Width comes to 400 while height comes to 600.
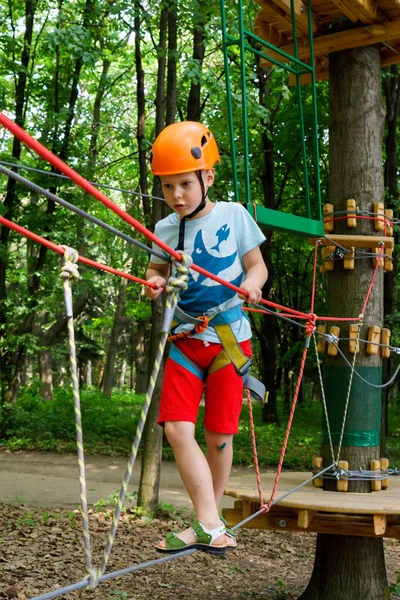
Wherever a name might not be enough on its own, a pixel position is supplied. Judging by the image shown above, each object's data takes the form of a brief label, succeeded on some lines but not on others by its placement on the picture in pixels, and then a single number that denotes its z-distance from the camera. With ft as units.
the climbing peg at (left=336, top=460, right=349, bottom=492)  13.67
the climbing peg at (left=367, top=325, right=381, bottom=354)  14.11
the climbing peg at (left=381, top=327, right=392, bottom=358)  14.33
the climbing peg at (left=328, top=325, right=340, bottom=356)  14.12
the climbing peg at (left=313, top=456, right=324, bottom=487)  13.94
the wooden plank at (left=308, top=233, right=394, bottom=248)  13.84
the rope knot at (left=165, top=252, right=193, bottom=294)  7.43
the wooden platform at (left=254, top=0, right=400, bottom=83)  13.94
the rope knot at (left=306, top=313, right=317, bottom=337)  12.03
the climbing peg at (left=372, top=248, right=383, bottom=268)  14.16
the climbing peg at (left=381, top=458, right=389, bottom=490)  13.98
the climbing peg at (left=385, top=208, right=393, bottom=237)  14.52
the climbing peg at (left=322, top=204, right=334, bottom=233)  14.56
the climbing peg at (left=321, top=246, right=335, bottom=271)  14.37
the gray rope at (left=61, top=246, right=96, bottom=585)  5.84
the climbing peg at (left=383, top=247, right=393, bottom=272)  14.43
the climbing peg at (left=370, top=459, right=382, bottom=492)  13.70
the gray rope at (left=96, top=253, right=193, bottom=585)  6.35
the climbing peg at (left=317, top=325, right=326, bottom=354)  14.35
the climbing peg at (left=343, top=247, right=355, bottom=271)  14.26
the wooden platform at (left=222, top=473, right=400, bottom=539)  10.73
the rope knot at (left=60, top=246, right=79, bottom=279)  6.24
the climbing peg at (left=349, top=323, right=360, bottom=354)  14.14
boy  8.05
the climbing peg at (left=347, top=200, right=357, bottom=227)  14.28
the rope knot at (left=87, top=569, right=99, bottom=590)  6.19
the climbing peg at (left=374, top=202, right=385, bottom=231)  14.28
